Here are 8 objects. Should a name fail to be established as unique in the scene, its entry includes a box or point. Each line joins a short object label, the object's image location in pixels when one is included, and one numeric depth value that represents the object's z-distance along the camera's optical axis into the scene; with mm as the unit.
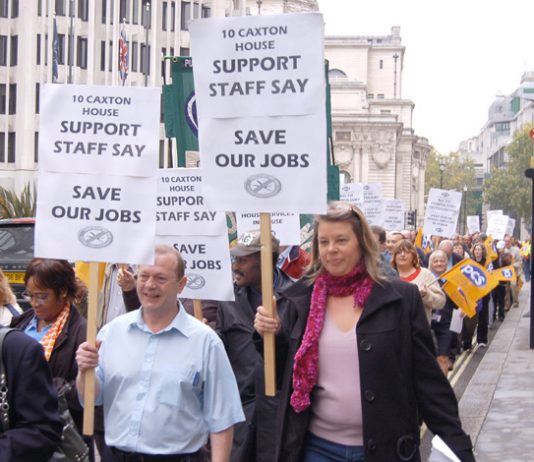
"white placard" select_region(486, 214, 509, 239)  31781
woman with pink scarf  4852
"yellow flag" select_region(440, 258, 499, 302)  13742
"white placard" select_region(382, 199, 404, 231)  20094
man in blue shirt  4809
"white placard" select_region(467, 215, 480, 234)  34862
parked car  14867
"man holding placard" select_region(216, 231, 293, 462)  6414
